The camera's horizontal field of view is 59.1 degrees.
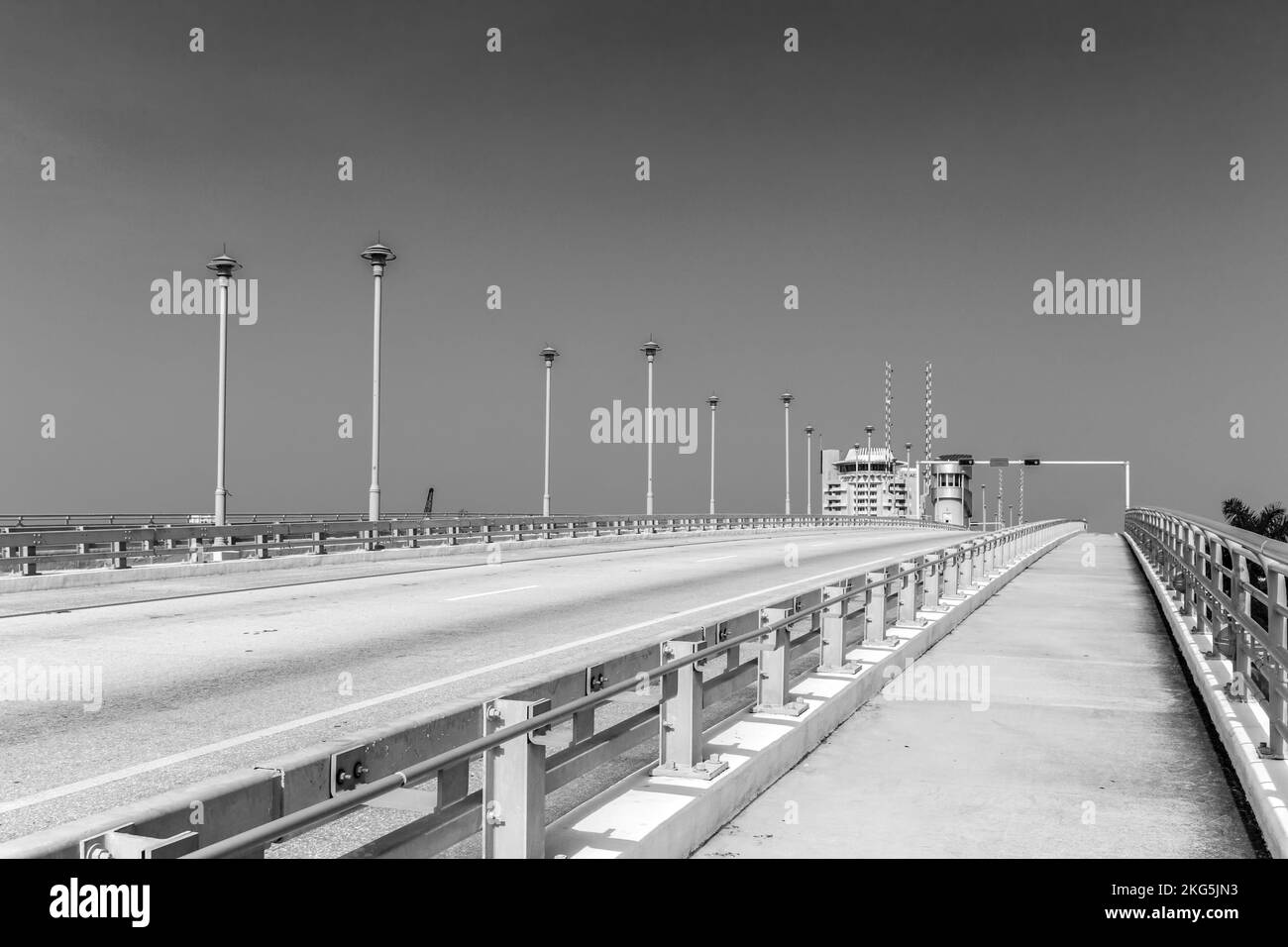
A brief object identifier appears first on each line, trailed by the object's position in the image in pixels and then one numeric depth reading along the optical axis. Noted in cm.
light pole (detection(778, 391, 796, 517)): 8049
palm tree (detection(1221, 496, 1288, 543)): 6512
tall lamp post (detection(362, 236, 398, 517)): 3269
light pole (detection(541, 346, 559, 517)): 4925
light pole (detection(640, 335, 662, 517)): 5344
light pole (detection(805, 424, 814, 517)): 9221
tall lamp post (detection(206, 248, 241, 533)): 2933
